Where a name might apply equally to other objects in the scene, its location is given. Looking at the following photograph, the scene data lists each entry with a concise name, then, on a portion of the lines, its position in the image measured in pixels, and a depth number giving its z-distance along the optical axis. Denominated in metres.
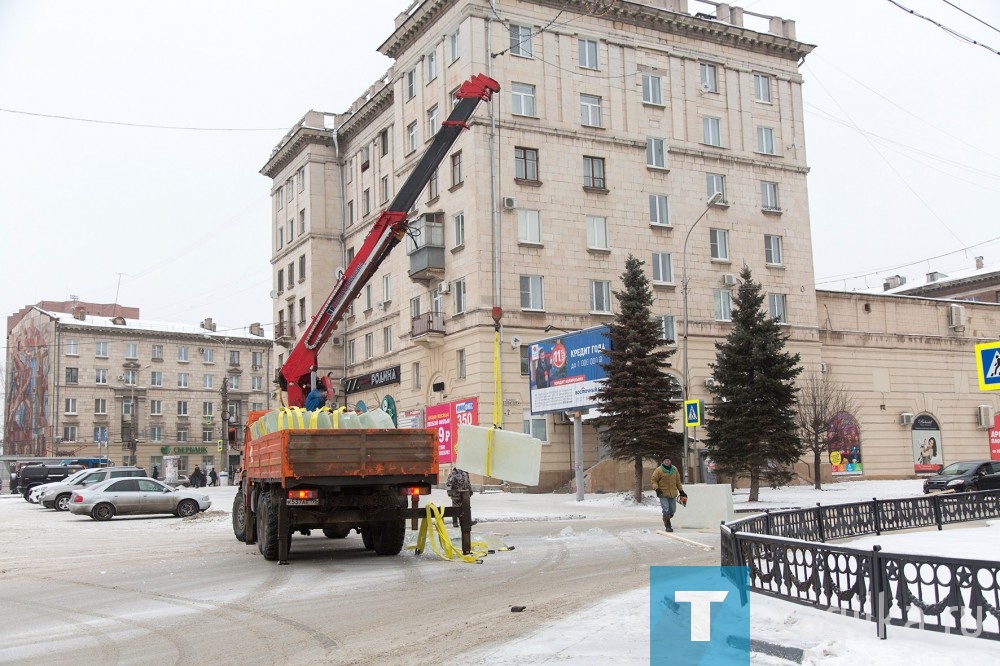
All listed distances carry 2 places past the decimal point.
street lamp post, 31.38
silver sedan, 28.80
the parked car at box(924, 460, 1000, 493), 31.19
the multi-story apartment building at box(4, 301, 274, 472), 84.25
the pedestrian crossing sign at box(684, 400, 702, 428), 30.00
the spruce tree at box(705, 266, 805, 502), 30.95
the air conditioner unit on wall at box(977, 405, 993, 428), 50.97
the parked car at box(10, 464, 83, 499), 48.09
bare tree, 37.25
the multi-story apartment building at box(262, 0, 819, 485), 41.03
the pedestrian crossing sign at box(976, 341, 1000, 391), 11.38
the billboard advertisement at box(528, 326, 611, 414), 32.09
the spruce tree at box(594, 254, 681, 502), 31.69
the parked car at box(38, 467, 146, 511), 34.59
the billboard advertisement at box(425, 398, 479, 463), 40.22
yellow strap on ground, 15.16
